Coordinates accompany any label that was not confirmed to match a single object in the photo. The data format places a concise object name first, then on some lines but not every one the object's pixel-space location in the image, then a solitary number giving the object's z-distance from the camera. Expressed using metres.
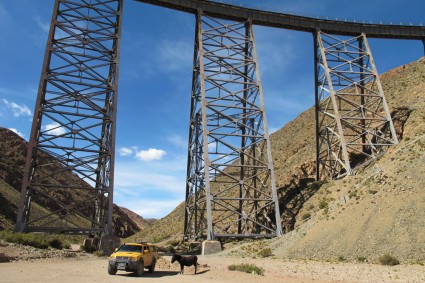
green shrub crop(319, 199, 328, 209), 19.74
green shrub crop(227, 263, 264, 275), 11.13
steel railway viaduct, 19.25
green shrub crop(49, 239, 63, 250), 18.44
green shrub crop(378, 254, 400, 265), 11.09
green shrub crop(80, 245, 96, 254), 19.05
